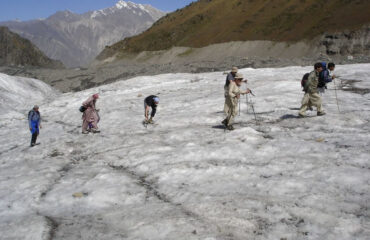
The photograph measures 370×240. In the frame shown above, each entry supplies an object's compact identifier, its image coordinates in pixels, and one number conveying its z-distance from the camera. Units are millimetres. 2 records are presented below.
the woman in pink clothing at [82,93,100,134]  13888
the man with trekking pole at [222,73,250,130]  10875
